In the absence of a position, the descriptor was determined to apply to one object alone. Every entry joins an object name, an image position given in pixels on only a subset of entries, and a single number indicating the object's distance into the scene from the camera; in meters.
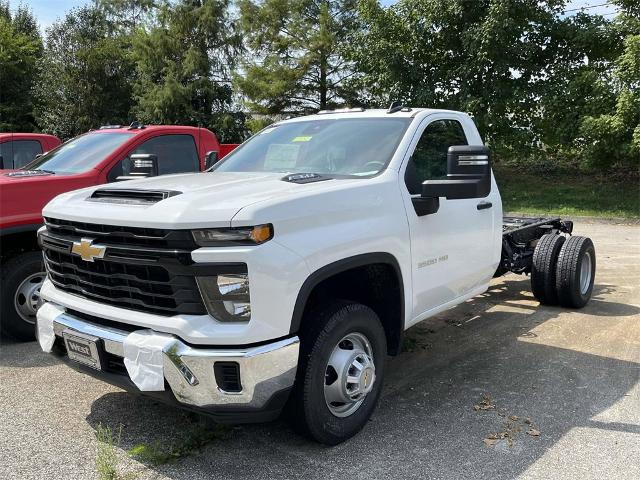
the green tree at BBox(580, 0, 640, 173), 14.59
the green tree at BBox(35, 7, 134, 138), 30.19
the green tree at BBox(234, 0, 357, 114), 22.98
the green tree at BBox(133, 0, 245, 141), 29.02
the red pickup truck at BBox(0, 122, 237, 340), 5.26
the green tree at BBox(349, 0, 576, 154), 16.91
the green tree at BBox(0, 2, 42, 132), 31.41
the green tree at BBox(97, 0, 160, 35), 41.77
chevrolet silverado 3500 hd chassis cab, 2.95
